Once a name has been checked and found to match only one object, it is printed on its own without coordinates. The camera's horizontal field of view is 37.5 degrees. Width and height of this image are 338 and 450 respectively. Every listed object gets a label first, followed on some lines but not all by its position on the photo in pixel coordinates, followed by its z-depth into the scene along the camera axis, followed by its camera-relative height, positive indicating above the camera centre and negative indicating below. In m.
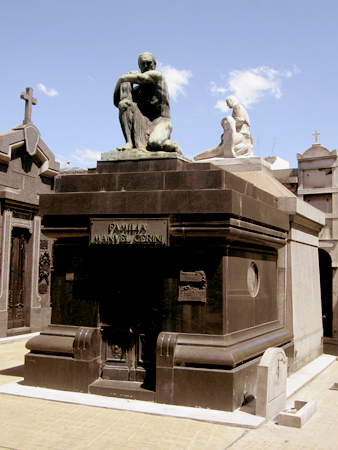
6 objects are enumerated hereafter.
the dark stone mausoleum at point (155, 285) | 6.40 -0.12
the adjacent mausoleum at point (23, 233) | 12.46 +1.08
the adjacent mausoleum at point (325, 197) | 13.16 +2.20
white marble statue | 10.74 +3.04
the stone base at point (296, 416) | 5.66 -1.59
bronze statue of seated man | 7.73 +2.70
